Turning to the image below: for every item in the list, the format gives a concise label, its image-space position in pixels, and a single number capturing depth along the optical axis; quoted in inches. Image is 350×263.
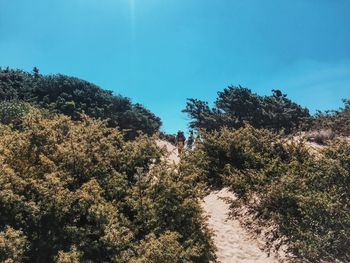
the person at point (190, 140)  988.1
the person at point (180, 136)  1122.2
